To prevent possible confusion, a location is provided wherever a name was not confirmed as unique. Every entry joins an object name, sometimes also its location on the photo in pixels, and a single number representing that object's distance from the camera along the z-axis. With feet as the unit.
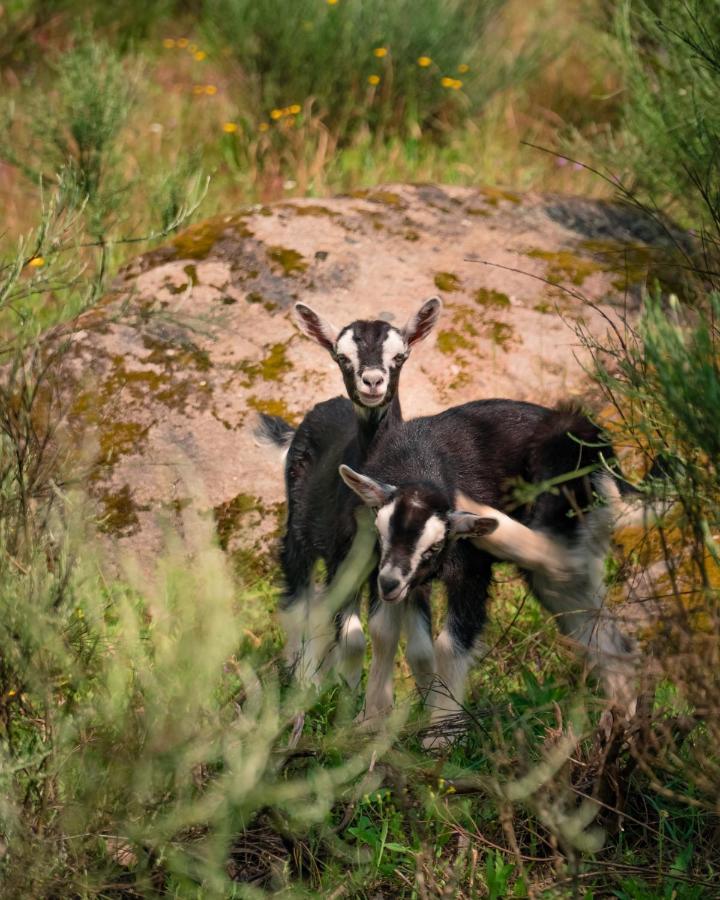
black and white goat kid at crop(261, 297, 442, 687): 16.85
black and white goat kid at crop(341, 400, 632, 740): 14.60
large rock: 21.01
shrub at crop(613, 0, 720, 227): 19.93
